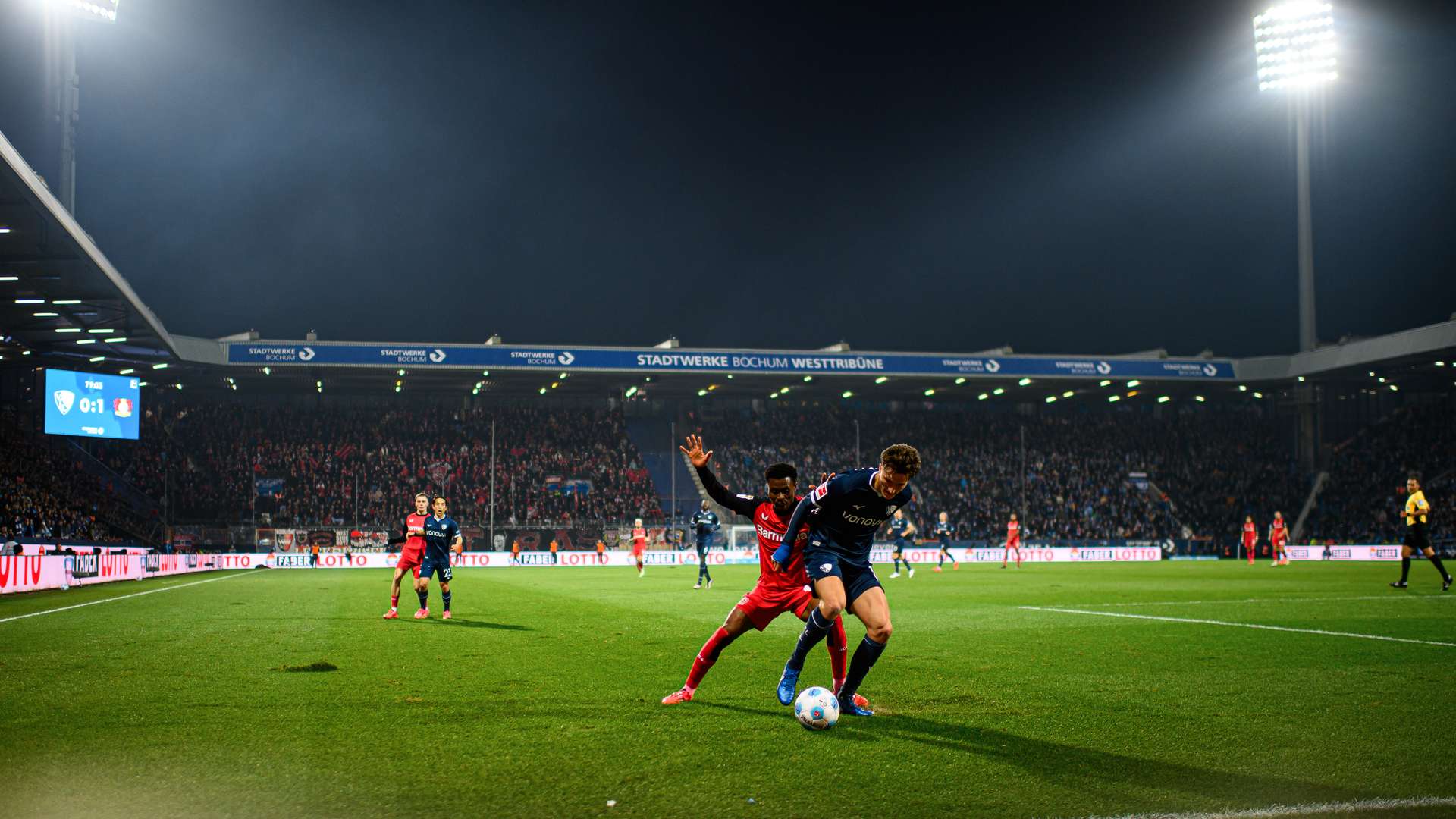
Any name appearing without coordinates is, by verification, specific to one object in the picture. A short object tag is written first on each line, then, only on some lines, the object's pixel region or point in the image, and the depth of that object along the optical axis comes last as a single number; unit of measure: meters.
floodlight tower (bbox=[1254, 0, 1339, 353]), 49.28
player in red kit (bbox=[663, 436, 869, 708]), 8.55
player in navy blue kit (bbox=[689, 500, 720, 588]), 27.09
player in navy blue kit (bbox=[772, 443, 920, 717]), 7.79
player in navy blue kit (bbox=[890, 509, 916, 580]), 31.20
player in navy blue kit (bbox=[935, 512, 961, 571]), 37.59
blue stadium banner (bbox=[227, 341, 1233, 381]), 49.72
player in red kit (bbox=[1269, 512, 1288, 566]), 40.56
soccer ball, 7.34
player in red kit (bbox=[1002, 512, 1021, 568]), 41.62
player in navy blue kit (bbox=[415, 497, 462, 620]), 16.66
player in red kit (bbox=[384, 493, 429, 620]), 17.11
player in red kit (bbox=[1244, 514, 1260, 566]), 45.09
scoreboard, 38.12
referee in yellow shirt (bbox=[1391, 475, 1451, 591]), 20.34
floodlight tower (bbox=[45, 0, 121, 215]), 32.41
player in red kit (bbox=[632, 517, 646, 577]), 34.31
